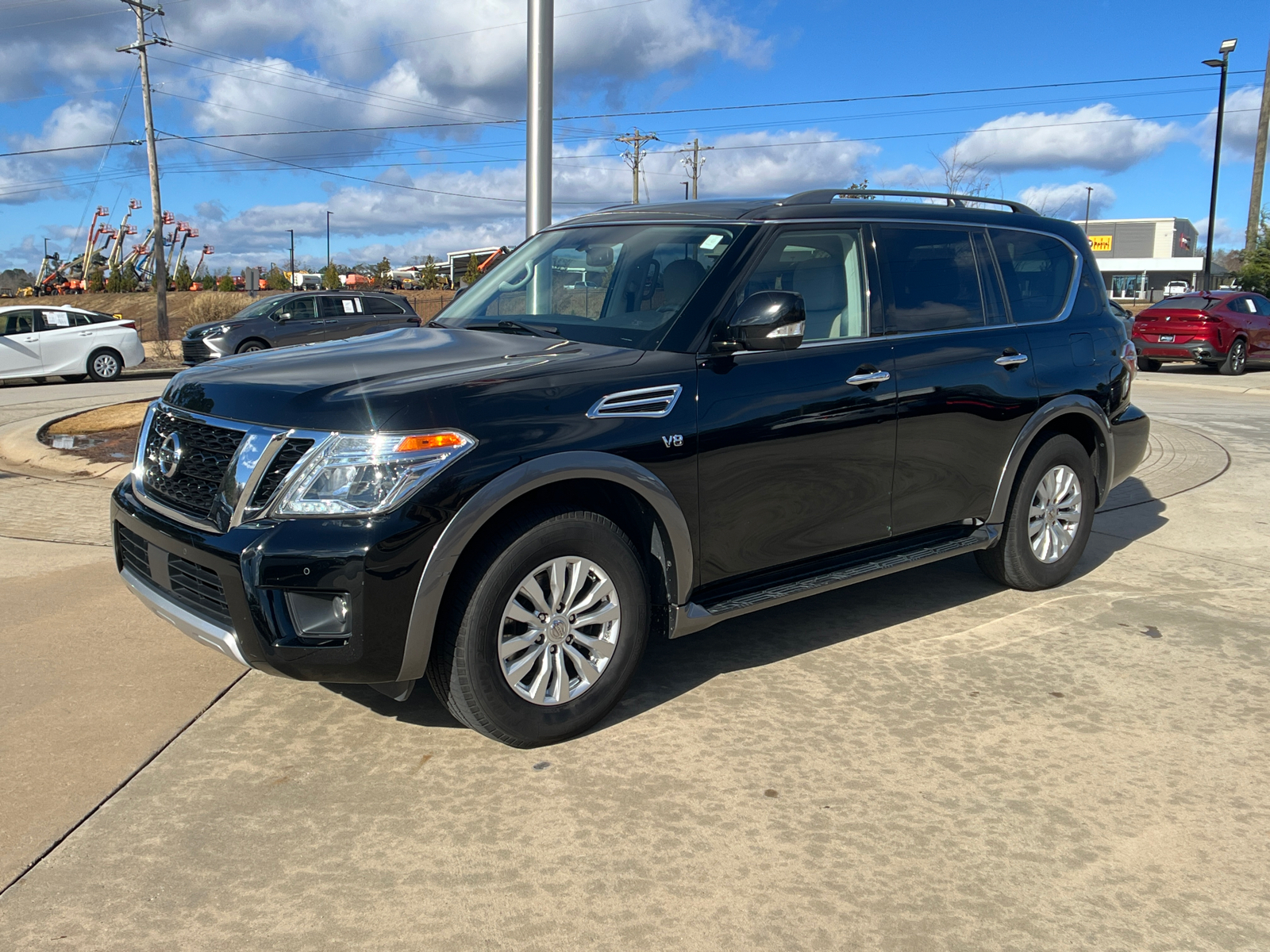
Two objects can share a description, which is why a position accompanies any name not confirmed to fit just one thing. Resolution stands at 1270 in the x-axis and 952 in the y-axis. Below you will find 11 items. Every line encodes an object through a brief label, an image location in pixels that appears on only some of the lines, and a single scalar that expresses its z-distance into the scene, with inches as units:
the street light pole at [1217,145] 1254.6
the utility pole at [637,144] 2379.4
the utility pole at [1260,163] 1295.5
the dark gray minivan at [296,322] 817.5
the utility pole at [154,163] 1305.4
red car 773.3
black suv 131.5
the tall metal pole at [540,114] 347.6
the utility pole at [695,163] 2504.9
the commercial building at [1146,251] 4473.4
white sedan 768.9
